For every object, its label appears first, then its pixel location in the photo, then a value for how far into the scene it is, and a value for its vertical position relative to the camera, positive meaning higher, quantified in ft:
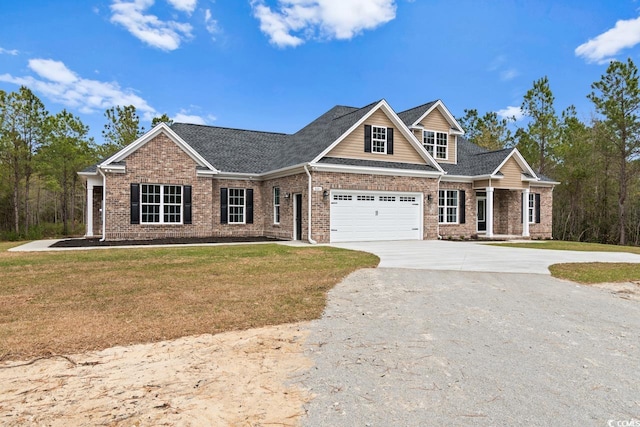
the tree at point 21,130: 80.07 +16.92
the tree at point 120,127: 109.09 +23.98
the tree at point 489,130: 126.52 +27.19
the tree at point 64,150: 85.20 +13.66
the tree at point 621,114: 86.63 +22.12
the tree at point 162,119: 119.14 +28.65
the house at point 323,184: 54.08 +4.13
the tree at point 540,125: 106.22 +23.99
